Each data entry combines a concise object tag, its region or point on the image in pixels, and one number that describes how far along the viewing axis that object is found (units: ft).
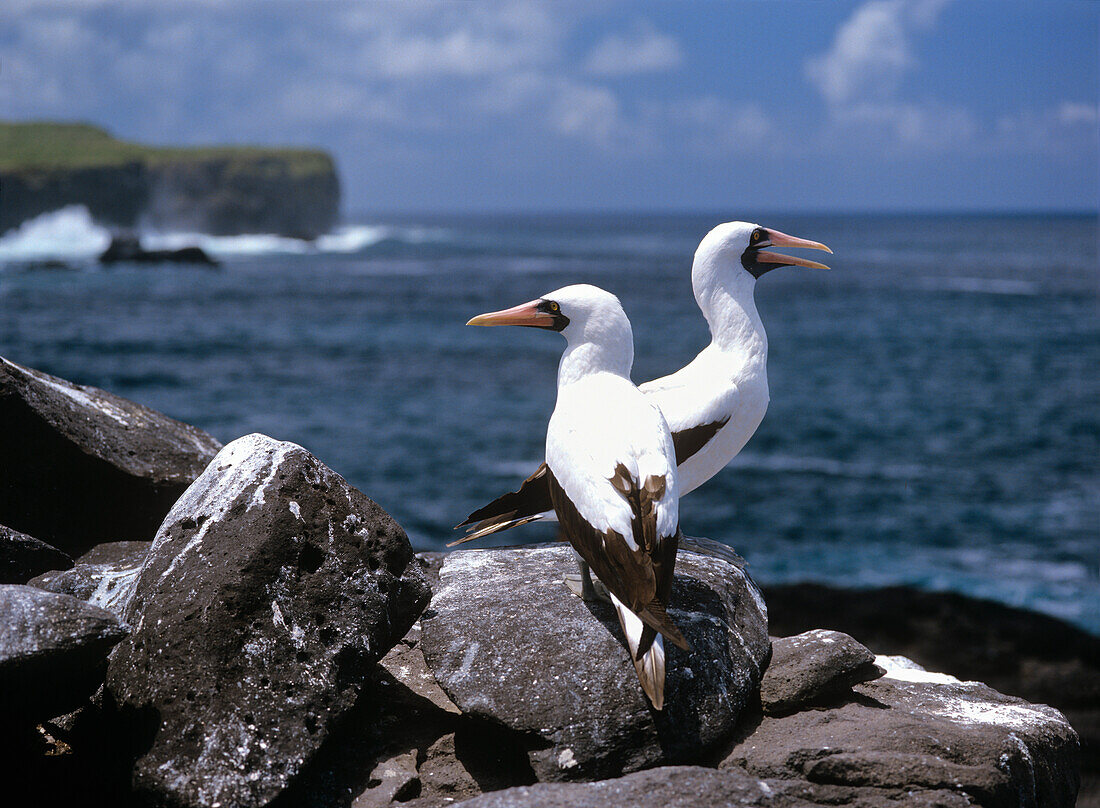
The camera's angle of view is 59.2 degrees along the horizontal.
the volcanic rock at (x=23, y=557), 16.01
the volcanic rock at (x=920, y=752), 12.99
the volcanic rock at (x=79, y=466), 17.85
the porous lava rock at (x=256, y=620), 12.36
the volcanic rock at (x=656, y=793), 11.60
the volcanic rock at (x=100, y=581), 15.74
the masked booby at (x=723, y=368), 18.28
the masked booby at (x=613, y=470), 12.97
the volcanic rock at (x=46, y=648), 11.83
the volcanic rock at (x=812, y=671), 15.44
